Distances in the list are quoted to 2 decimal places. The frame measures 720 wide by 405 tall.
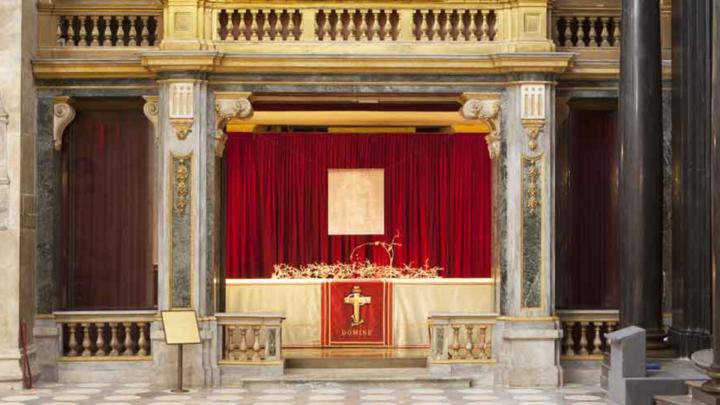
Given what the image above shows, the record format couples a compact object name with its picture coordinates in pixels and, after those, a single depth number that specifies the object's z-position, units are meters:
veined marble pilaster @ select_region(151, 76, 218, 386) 15.04
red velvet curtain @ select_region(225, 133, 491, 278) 18.78
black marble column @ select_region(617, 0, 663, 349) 13.91
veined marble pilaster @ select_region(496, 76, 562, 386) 15.05
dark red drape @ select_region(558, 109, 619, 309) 16.12
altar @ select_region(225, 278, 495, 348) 17.27
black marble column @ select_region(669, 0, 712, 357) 14.02
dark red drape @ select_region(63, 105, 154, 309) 15.95
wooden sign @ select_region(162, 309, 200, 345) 14.36
